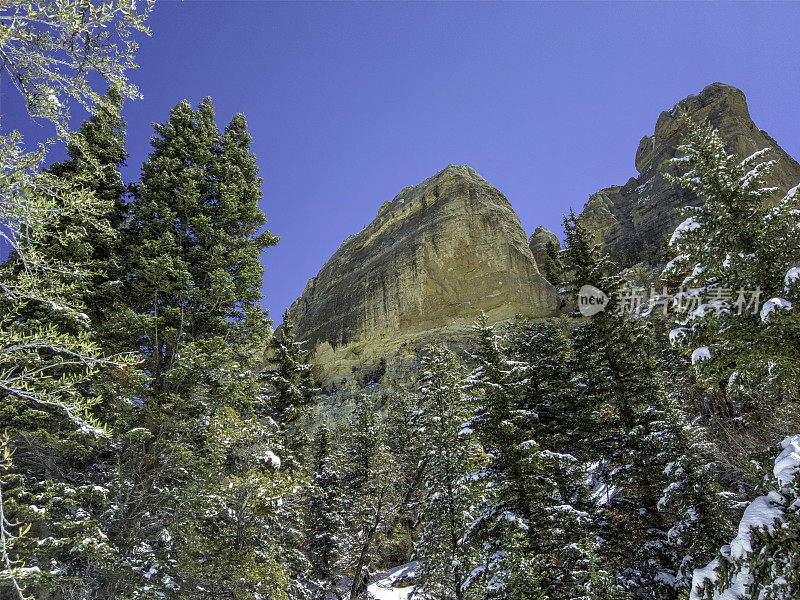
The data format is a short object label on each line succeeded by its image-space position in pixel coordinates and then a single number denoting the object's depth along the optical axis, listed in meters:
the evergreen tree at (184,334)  10.62
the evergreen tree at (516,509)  10.52
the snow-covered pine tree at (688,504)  10.30
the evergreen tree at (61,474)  9.04
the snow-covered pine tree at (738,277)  7.78
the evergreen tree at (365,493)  15.23
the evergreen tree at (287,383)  17.58
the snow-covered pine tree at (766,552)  5.24
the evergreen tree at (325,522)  18.38
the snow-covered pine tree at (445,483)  12.77
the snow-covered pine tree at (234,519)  10.25
